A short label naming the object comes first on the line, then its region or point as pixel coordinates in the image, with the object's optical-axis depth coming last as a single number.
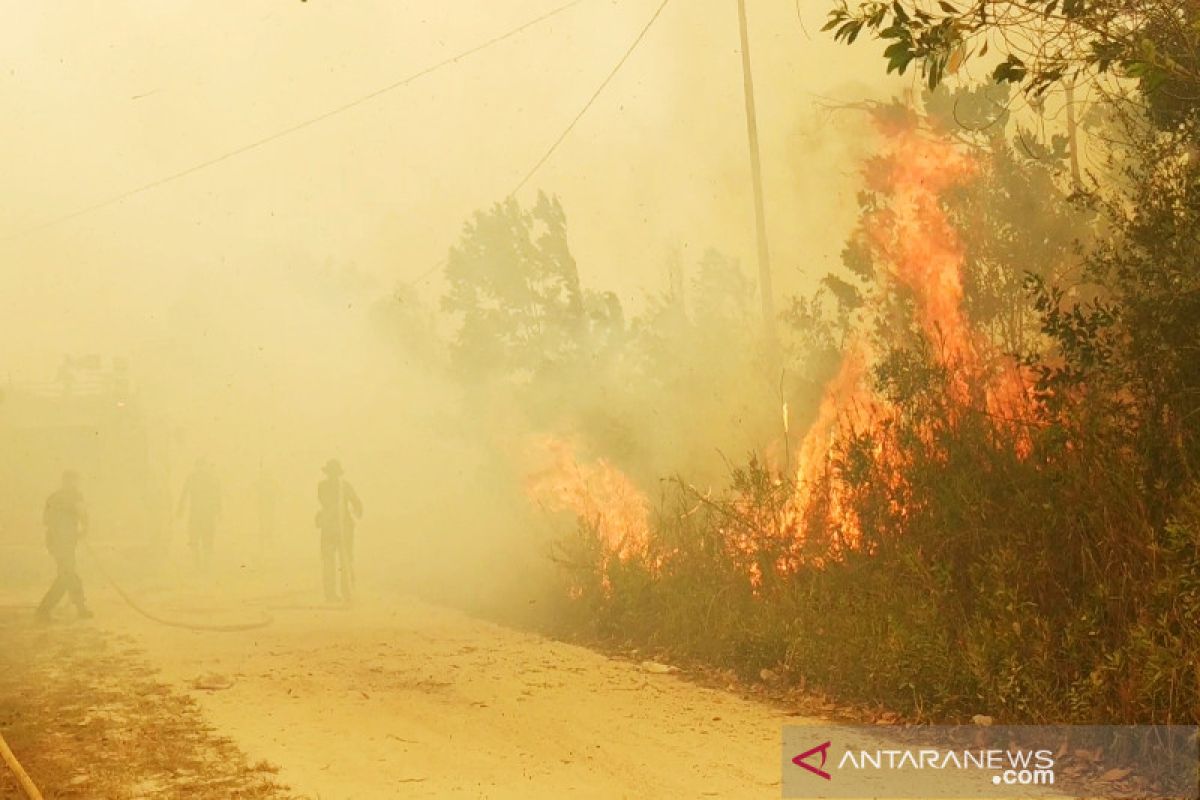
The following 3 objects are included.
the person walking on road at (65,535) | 14.43
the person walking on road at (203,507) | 21.59
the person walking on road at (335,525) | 16.52
